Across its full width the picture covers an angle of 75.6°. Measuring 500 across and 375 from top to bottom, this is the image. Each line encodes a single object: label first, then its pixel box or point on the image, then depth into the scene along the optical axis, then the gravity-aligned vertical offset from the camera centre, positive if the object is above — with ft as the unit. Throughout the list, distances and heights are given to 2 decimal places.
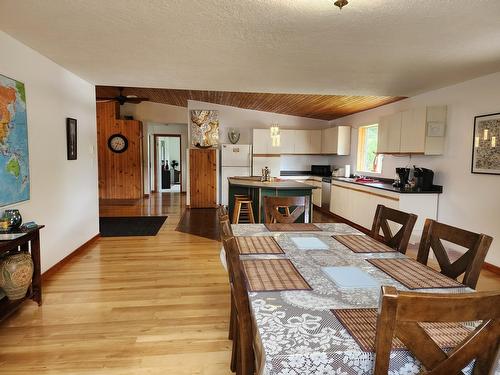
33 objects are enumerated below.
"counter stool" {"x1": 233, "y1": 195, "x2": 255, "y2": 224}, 16.11 -2.54
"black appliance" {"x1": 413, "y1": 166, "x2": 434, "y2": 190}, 15.21 -0.87
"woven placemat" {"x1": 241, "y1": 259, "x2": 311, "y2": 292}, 4.38 -1.74
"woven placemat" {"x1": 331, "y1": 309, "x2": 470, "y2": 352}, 3.08 -1.75
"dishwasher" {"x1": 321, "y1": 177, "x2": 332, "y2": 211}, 22.87 -2.39
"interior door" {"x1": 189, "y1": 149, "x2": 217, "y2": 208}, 25.34 -1.52
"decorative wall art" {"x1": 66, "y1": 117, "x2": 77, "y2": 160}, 12.42 +0.65
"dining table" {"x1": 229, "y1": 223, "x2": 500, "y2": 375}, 2.92 -1.76
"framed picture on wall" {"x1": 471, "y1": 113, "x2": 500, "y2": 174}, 11.79 +0.64
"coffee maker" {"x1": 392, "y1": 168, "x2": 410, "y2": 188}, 15.96 -0.79
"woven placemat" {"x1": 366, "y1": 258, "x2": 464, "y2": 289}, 4.58 -1.75
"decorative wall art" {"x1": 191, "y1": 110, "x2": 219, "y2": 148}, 25.29 +2.29
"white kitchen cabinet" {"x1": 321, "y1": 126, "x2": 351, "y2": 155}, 23.31 +1.39
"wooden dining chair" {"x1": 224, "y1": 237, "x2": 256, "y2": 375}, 4.00 -1.90
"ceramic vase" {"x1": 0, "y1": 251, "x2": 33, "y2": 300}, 7.77 -2.95
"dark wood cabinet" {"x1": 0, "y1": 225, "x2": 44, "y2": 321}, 7.84 -3.17
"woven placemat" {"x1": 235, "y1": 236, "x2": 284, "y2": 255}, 6.01 -1.73
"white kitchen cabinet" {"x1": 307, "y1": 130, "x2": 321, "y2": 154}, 26.13 +1.43
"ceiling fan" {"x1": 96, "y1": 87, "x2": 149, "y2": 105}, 24.27 +4.39
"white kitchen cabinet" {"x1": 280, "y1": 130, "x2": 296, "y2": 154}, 25.81 +1.46
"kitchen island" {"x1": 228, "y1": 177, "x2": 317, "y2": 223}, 15.29 -1.56
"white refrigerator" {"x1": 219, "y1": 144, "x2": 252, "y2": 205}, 25.32 -0.28
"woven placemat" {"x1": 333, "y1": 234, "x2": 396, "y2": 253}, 6.22 -1.72
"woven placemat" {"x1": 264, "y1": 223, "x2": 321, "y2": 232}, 7.82 -1.72
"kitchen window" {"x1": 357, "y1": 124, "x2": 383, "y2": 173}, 20.76 +0.59
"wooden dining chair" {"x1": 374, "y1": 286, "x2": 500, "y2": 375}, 2.60 -1.43
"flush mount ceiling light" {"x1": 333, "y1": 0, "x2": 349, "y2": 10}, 6.32 +3.08
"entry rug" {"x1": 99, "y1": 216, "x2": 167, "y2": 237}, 17.29 -4.11
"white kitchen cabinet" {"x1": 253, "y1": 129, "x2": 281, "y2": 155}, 25.40 +1.24
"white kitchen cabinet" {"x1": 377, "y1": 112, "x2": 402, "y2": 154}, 16.38 +1.38
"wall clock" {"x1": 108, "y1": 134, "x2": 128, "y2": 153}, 29.40 +1.09
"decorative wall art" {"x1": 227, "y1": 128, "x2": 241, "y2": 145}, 26.27 +1.82
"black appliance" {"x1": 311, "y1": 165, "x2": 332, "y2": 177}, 26.11 -0.91
